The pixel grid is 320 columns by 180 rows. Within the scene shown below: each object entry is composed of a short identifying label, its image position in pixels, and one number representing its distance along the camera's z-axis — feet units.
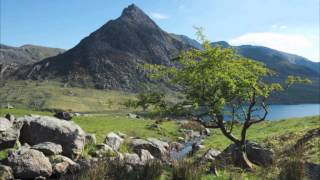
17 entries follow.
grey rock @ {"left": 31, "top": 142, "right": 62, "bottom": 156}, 64.48
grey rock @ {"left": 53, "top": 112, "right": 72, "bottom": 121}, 119.53
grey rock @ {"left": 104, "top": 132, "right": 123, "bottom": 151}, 82.84
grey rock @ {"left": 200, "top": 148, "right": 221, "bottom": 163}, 61.24
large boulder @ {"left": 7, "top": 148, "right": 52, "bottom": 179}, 54.51
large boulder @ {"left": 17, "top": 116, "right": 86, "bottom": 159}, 71.58
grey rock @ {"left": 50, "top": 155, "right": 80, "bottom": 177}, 55.90
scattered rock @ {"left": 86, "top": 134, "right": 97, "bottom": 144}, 80.12
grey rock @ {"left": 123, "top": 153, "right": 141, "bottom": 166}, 62.32
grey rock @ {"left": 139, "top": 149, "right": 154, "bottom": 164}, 66.25
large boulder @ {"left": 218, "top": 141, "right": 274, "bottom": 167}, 54.88
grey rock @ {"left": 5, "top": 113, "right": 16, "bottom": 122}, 76.81
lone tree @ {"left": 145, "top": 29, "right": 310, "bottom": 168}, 49.82
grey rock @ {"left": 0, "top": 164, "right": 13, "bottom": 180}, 50.97
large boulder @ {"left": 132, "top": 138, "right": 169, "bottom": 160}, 85.27
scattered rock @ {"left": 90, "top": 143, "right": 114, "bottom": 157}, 73.06
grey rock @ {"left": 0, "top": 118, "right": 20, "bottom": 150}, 67.26
